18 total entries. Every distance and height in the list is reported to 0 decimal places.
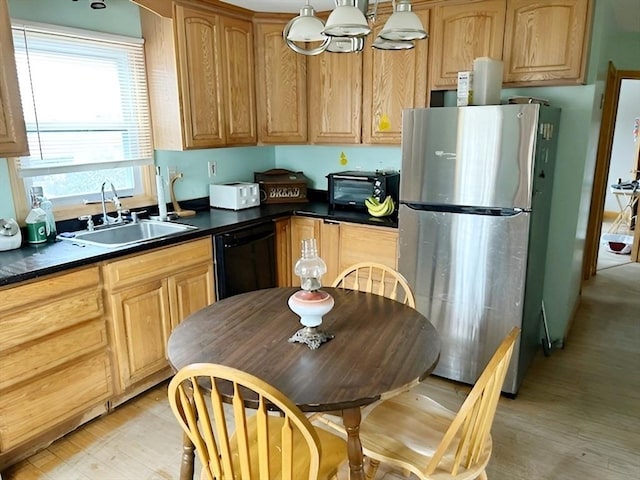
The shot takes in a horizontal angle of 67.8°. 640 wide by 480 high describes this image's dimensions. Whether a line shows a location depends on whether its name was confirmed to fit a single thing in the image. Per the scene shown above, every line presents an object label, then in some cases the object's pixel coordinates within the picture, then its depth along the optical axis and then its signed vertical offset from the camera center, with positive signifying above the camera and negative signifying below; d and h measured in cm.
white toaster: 347 -41
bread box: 373 -38
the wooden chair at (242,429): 119 -75
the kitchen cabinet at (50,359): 208 -101
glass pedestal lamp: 165 -55
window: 262 +17
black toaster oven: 332 -34
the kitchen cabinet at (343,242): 311 -69
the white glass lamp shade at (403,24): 166 +39
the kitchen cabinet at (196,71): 297 +44
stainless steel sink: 277 -56
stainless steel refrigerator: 244 -45
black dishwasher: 301 -78
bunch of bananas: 324 -46
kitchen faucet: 292 -42
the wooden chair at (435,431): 143 -102
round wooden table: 140 -70
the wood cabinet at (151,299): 249 -88
